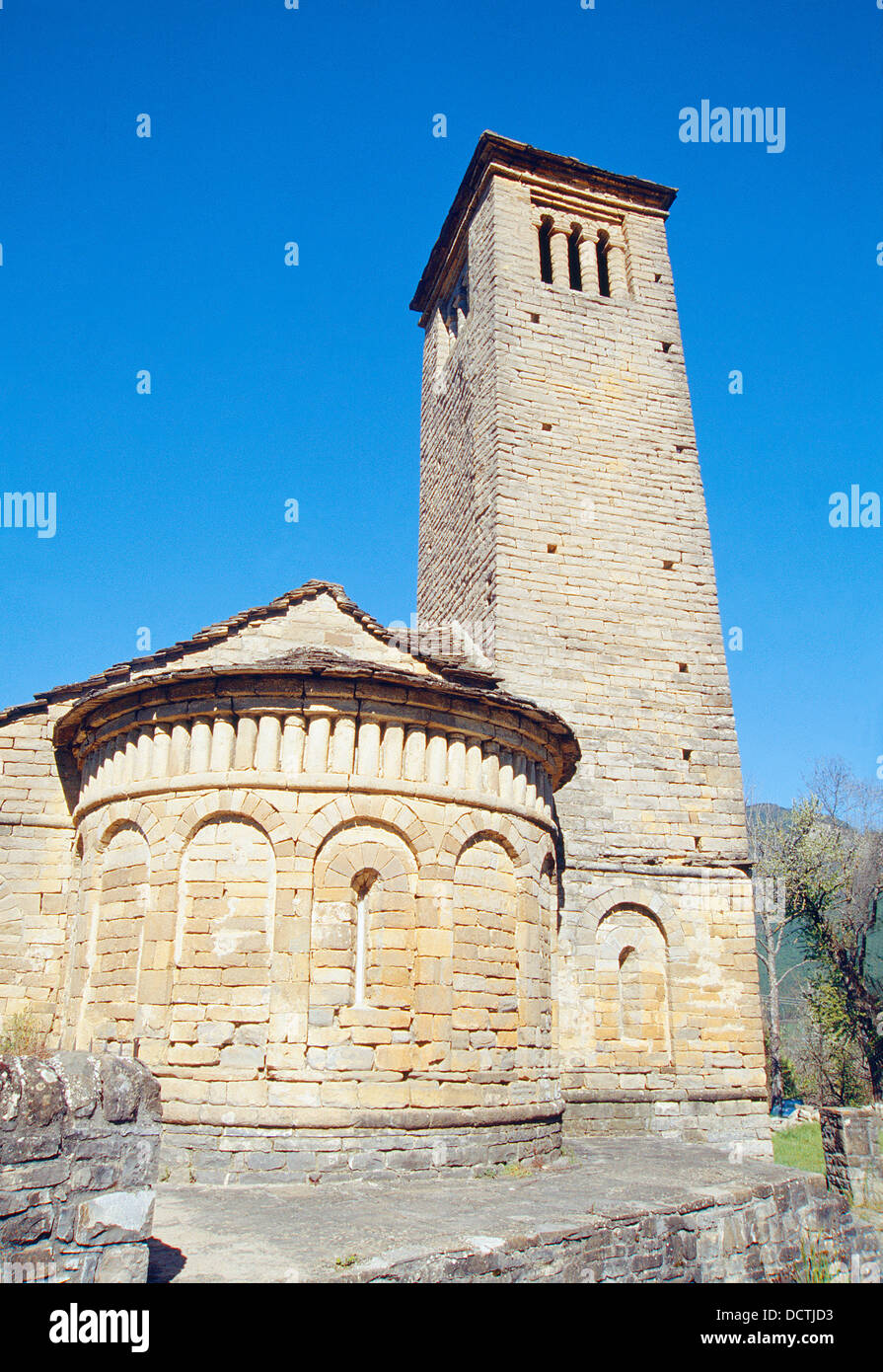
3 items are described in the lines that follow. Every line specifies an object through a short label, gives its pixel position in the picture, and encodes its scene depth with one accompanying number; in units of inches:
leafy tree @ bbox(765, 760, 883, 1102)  851.4
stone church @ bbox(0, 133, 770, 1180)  351.3
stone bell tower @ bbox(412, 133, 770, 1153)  514.3
